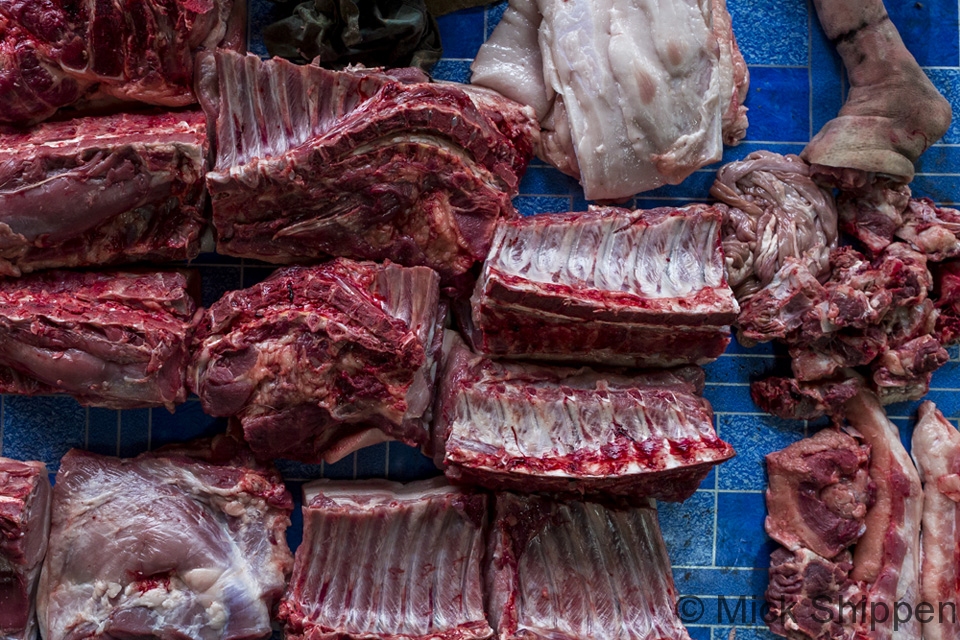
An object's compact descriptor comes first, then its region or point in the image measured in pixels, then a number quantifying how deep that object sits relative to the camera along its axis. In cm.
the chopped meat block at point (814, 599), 369
